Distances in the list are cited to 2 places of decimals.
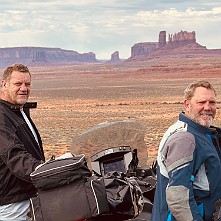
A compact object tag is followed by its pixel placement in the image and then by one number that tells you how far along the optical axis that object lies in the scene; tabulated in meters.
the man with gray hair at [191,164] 2.82
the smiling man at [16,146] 2.86
